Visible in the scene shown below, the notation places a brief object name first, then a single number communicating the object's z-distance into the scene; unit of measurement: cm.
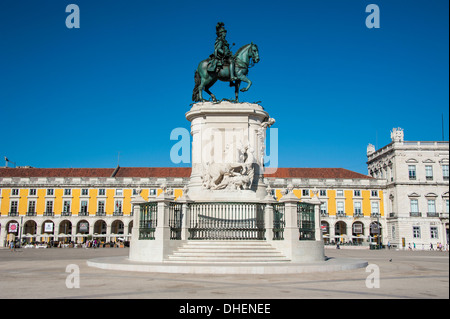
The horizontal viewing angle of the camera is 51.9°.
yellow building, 6762
